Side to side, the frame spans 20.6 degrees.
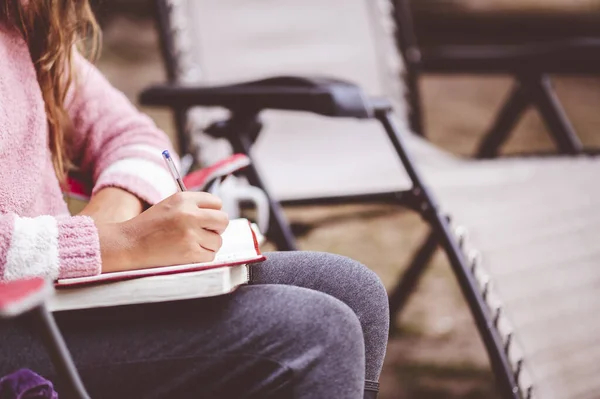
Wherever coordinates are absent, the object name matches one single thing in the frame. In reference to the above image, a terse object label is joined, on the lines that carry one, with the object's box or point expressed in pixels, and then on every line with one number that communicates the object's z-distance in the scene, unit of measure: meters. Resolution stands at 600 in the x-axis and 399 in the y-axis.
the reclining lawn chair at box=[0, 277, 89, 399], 1.48
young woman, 1.69
